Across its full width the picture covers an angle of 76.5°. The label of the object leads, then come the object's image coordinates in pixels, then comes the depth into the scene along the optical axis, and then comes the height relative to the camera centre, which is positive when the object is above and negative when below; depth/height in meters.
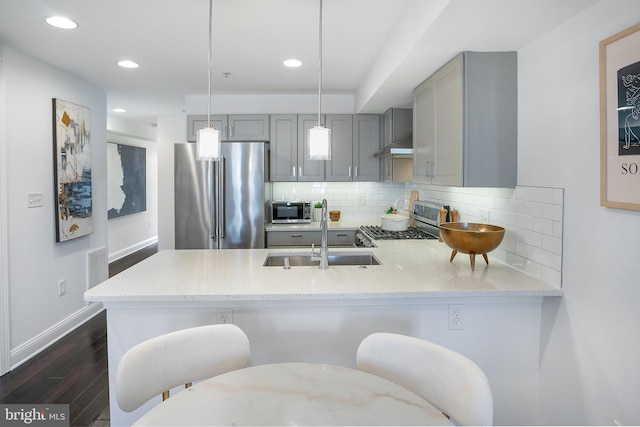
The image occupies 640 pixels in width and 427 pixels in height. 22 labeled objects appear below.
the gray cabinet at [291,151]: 4.58 +0.55
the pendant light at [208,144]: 2.14 +0.30
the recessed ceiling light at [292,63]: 3.32 +1.14
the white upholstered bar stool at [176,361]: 1.31 -0.57
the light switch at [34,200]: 3.20 +0.01
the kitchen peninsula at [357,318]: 1.94 -0.58
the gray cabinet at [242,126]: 4.56 +0.83
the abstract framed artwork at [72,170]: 3.51 +0.29
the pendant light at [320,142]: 2.12 +0.30
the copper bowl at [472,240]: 2.13 -0.23
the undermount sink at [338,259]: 2.75 -0.41
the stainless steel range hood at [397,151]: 3.52 +0.42
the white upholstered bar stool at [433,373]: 1.19 -0.57
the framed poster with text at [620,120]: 1.42 +0.29
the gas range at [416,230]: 3.62 -0.31
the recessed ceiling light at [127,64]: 3.35 +1.15
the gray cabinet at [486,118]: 2.28 +0.45
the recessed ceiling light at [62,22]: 2.47 +1.11
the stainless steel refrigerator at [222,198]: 4.16 +0.02
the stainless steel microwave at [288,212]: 4.56 -0.14
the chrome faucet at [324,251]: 2.34 -0.30
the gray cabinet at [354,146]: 4.60 +0.60
